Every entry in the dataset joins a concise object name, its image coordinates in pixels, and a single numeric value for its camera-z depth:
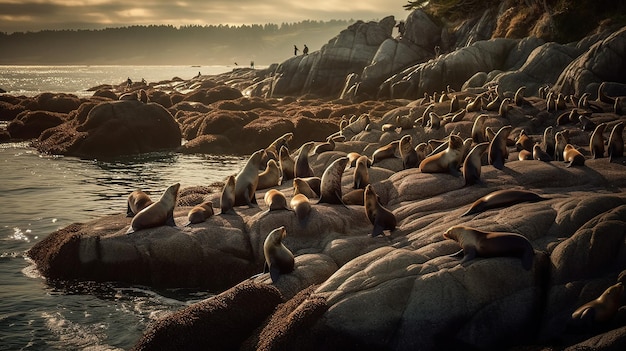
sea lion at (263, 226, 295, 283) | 13.16
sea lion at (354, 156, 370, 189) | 18.81
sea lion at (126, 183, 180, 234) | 16.44
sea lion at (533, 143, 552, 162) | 20.06
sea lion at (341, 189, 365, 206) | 17.83
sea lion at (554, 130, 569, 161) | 20.94
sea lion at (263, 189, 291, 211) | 16.53
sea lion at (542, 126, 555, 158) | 22.02
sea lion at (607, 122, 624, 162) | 19.17
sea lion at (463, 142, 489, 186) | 17.06
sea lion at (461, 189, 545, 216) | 14.00
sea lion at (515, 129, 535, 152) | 22.34
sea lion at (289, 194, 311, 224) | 15.77
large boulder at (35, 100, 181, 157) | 40.06
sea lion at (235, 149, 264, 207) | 18.39
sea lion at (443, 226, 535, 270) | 11.03
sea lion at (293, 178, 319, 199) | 18.53
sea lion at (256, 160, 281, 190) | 21.31
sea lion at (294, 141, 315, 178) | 21.95
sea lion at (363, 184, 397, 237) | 14.92
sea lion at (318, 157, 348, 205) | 17.28
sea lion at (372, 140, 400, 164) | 23.00
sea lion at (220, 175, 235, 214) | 17.44
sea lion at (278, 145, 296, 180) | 22.20
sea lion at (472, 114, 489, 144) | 24.02
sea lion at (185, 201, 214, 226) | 16.48
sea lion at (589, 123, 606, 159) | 20.39
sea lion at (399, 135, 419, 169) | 21.75
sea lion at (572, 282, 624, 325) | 9.65
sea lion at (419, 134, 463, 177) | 18.36
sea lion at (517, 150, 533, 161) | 20.62
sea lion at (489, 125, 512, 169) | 18.48
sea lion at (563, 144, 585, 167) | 17.97
